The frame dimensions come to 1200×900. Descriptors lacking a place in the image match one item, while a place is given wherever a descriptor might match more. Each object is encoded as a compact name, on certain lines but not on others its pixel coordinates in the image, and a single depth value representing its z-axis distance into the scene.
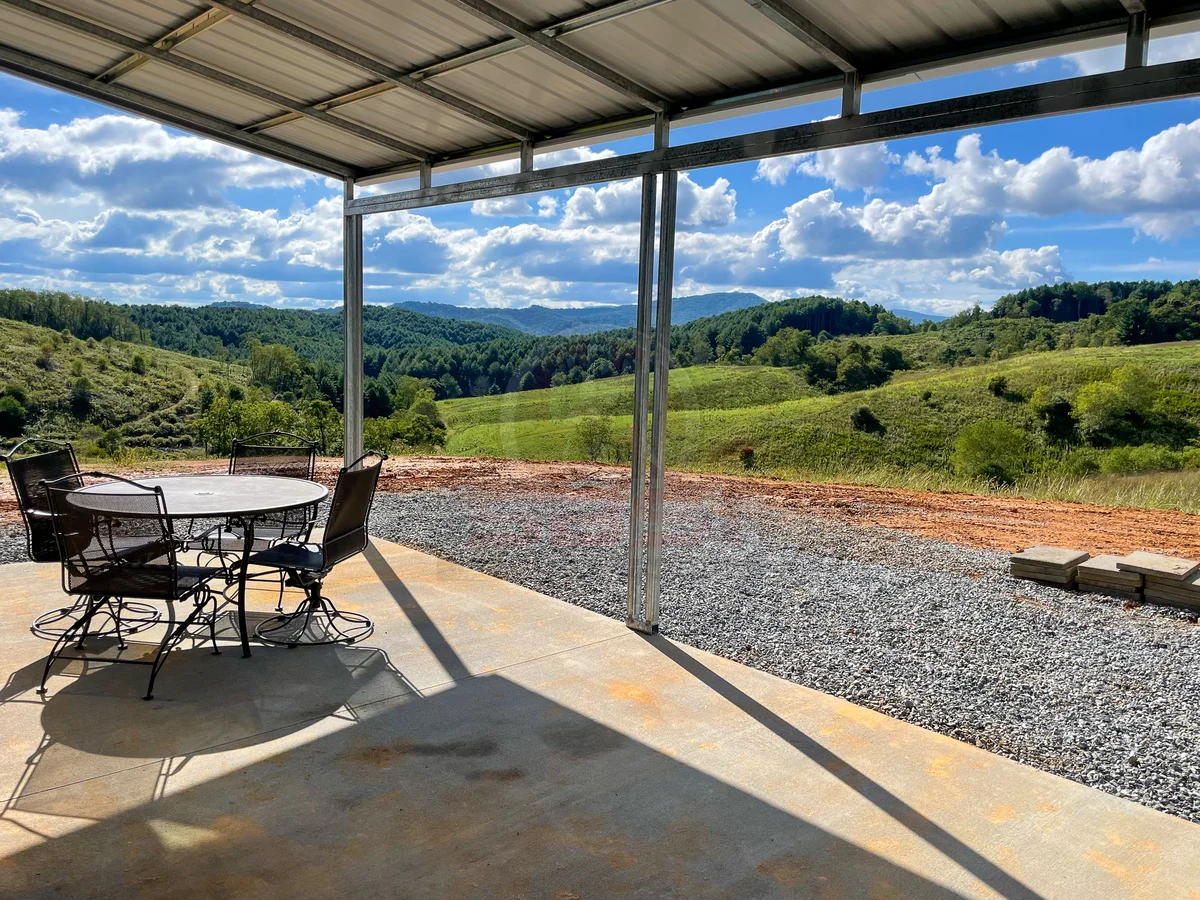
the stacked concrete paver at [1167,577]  4.12
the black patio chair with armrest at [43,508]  3.76
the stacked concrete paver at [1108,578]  4.36
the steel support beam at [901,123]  2.47
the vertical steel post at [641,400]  4.01
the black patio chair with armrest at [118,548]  3.15
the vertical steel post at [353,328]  6.06
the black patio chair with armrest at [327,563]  3.73
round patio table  3.50
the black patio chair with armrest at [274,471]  4.45
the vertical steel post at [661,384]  3.96
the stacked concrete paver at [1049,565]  4.64
